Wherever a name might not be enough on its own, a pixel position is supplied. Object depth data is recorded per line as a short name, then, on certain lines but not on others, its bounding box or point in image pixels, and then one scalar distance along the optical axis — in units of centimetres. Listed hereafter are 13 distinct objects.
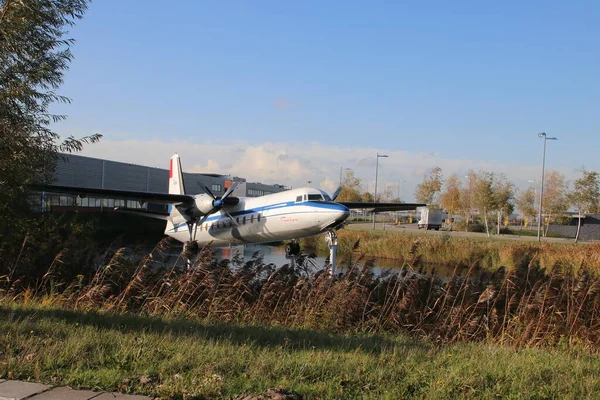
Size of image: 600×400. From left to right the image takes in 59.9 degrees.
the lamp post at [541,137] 4898
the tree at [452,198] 7647
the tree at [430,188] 7888
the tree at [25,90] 1126
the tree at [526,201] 6956
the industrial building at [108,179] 5125
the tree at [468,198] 7112
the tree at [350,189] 8244
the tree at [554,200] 5778
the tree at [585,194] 5269
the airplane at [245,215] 2527
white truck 7269
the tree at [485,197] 6168
